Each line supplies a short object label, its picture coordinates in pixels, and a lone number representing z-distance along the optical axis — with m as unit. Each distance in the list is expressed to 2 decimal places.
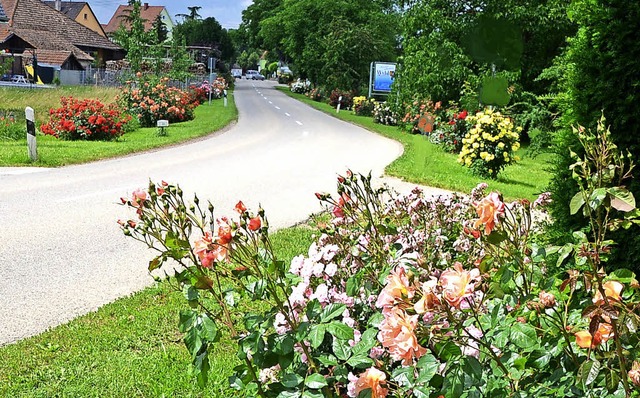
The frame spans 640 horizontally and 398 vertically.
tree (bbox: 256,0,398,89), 39.62
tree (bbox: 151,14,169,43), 60.33
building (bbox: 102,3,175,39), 80.31
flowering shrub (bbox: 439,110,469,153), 16.91
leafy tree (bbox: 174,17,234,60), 62.58
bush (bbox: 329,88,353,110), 39.50
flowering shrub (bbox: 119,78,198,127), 23.03
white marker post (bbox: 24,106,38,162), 12.37
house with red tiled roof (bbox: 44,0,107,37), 71.81
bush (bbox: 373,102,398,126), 29.12
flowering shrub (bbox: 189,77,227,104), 34.81
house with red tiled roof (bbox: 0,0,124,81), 45.59
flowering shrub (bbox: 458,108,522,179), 13.52
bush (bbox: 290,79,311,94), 60.78
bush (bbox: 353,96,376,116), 34.91
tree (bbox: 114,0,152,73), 27.72
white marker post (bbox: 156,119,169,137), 18.53
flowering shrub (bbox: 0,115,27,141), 17.69
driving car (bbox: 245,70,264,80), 101.50
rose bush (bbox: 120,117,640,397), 1.56
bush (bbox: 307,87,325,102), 49.22
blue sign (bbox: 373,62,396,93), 35.31
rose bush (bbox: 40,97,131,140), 17.67
